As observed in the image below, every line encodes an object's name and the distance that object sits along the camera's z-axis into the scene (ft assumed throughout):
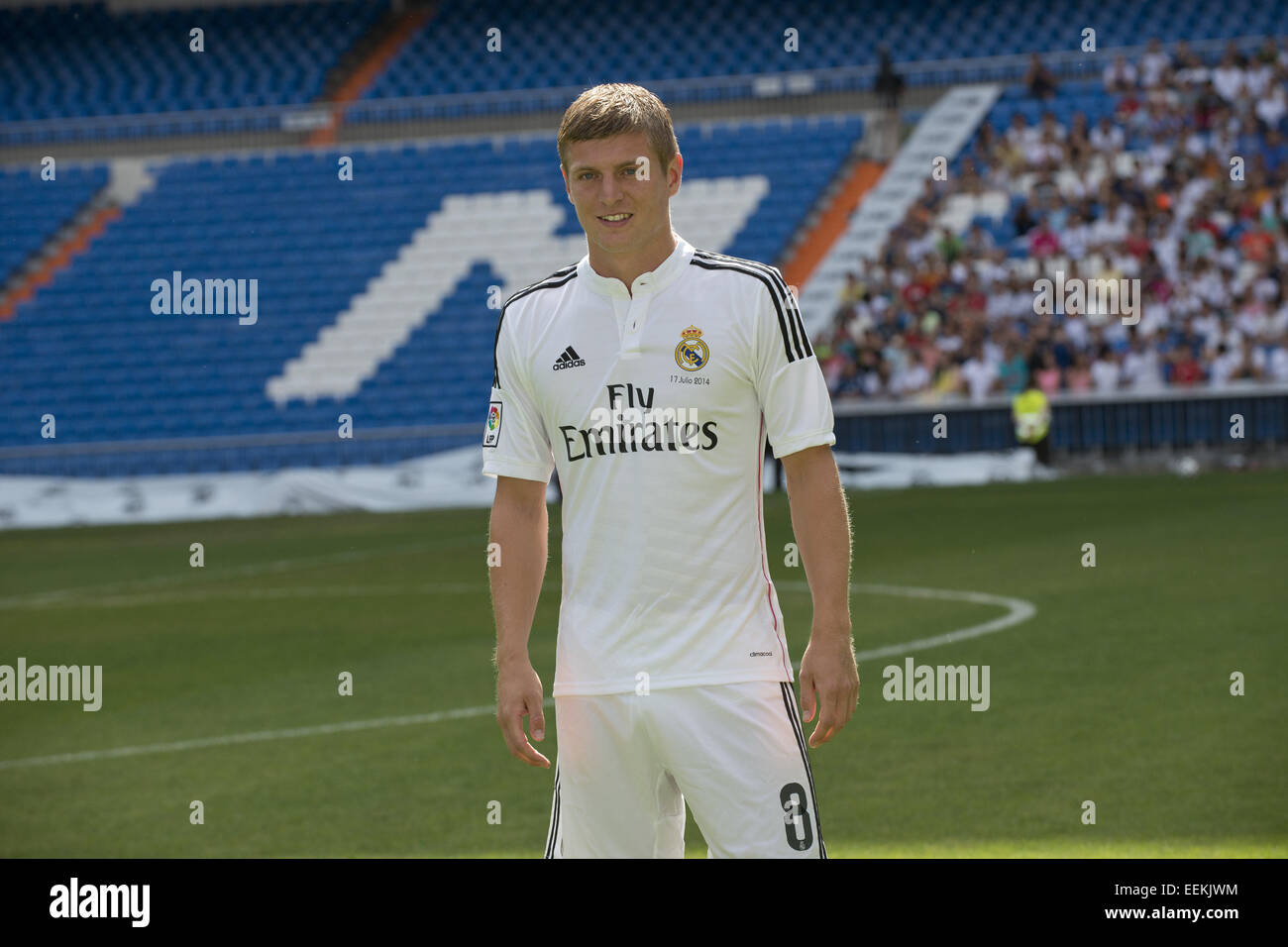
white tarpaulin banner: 76.43
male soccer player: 11.89
